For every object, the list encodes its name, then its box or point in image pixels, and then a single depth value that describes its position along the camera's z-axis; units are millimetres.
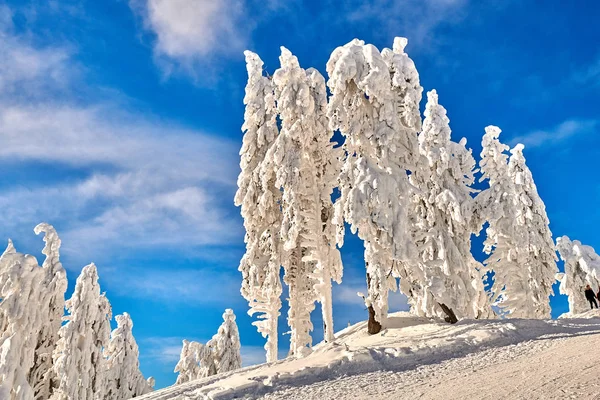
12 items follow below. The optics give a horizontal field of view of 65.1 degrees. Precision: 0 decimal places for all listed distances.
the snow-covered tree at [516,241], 32781
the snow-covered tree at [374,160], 18797
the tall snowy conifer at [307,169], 24844
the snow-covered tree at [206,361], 38812
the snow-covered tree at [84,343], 26031
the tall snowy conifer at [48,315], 26016
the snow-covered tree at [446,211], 26031
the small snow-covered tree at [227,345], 38656
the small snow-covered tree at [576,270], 33094
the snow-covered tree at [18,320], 23334
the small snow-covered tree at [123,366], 34031
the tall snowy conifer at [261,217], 30034
